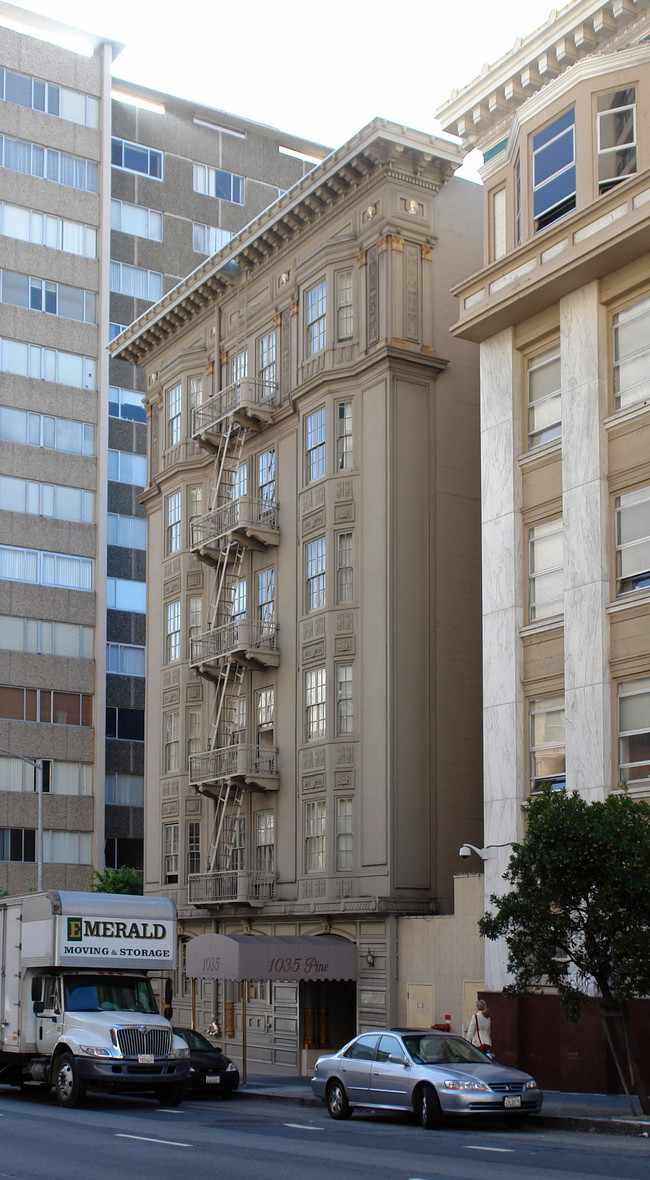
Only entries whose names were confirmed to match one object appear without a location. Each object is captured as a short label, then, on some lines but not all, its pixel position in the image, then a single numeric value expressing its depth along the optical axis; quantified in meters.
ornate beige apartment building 33.72
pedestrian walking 25.95
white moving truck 22.28
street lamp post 40.03
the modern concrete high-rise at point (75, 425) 58.09
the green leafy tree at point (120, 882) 47.59
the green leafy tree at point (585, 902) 20.06
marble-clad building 26.58
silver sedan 20.02
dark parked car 26.36
